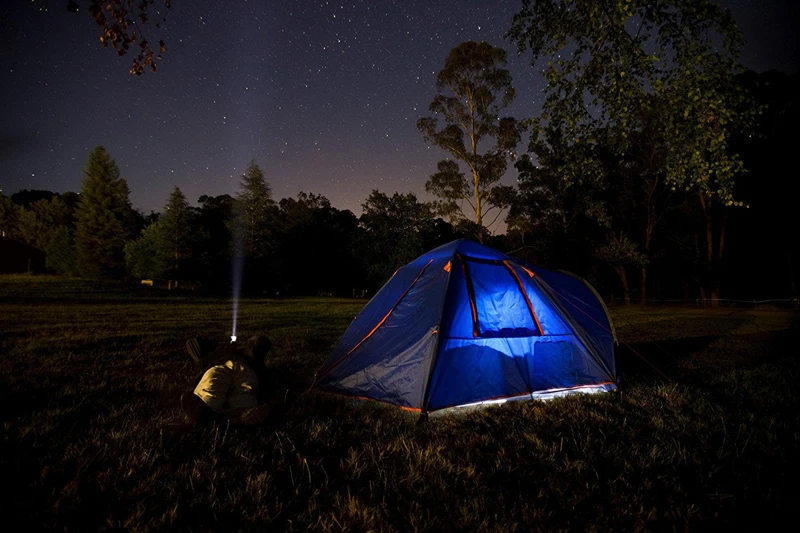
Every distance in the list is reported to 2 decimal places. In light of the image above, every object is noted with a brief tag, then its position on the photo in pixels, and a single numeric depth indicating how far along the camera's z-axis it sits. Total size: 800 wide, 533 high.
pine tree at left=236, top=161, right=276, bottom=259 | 41.53
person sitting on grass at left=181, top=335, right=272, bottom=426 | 4.19
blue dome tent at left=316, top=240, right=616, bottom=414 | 5.00
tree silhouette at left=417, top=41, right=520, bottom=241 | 21.64
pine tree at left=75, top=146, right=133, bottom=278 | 40.97
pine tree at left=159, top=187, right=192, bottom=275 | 38.03
